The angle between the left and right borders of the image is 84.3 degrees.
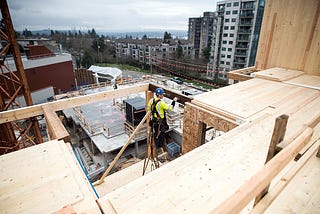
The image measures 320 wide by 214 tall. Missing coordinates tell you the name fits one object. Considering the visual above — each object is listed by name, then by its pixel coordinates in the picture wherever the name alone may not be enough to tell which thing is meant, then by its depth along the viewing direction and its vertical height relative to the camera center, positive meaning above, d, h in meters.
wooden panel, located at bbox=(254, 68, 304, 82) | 5.53 -1.10
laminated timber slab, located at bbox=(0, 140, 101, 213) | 1.84 -1.60
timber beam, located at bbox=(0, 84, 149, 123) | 3.77 -1.46
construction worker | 4.32 -1.74
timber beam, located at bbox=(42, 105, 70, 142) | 2.88 -1.46
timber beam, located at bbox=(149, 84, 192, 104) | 4.35 -1.37
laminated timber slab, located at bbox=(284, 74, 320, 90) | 5.01 -1.21
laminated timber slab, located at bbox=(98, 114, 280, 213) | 1.85 -1.61
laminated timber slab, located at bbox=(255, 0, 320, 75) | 5.62 +0.10
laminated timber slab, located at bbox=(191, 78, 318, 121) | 3.66 -1.32
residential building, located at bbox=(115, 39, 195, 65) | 49.22 -2.93
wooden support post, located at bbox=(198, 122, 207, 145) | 3.99 -2.01
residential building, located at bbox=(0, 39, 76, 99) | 21.14 -3.45
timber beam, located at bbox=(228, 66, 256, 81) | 6.41 -1.27
